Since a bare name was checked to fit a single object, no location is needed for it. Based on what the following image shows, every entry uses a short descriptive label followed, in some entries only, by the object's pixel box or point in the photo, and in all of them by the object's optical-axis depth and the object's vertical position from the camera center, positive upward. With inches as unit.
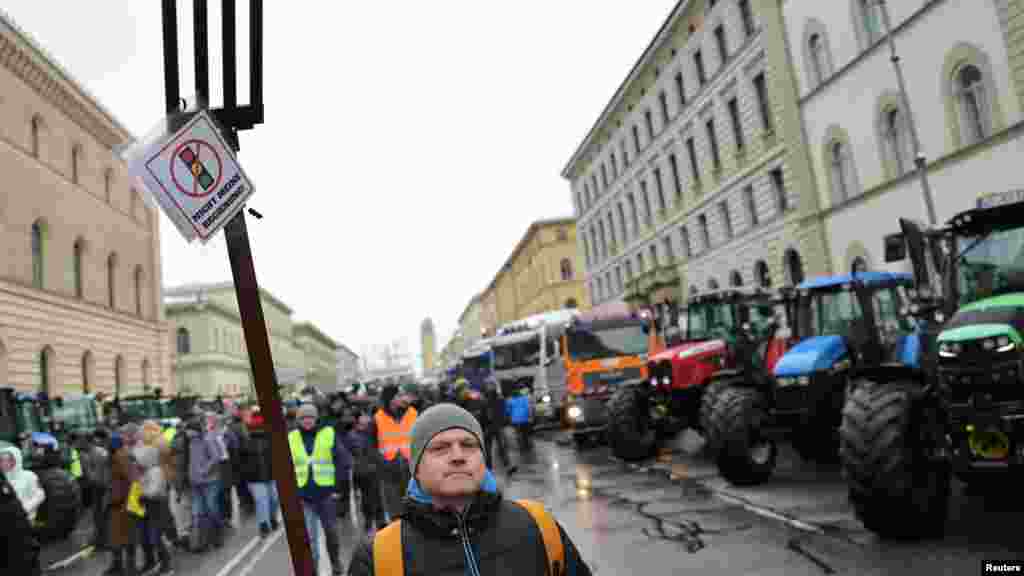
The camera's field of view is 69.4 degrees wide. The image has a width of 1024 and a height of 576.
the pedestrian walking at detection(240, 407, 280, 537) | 384.5 -37.9
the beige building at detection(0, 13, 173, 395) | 1130.0 +327.7
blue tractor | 356.2 -16.4
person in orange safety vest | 319.6 -25.8
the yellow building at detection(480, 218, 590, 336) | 2741.1 +390.1
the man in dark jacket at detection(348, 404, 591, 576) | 85.8 -16.7
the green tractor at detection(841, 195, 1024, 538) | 222.5 -22.2
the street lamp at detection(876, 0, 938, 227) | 728.3 +227.6
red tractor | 463.8 -9.1
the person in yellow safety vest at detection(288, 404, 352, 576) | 281.4 -27.9
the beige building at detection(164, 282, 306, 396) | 2684.5 +238.1
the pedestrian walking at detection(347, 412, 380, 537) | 354.0 -38.5
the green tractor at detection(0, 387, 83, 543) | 442.6 -19.9
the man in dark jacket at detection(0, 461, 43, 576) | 147.9 -20.5
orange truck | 636.1 +2.2
